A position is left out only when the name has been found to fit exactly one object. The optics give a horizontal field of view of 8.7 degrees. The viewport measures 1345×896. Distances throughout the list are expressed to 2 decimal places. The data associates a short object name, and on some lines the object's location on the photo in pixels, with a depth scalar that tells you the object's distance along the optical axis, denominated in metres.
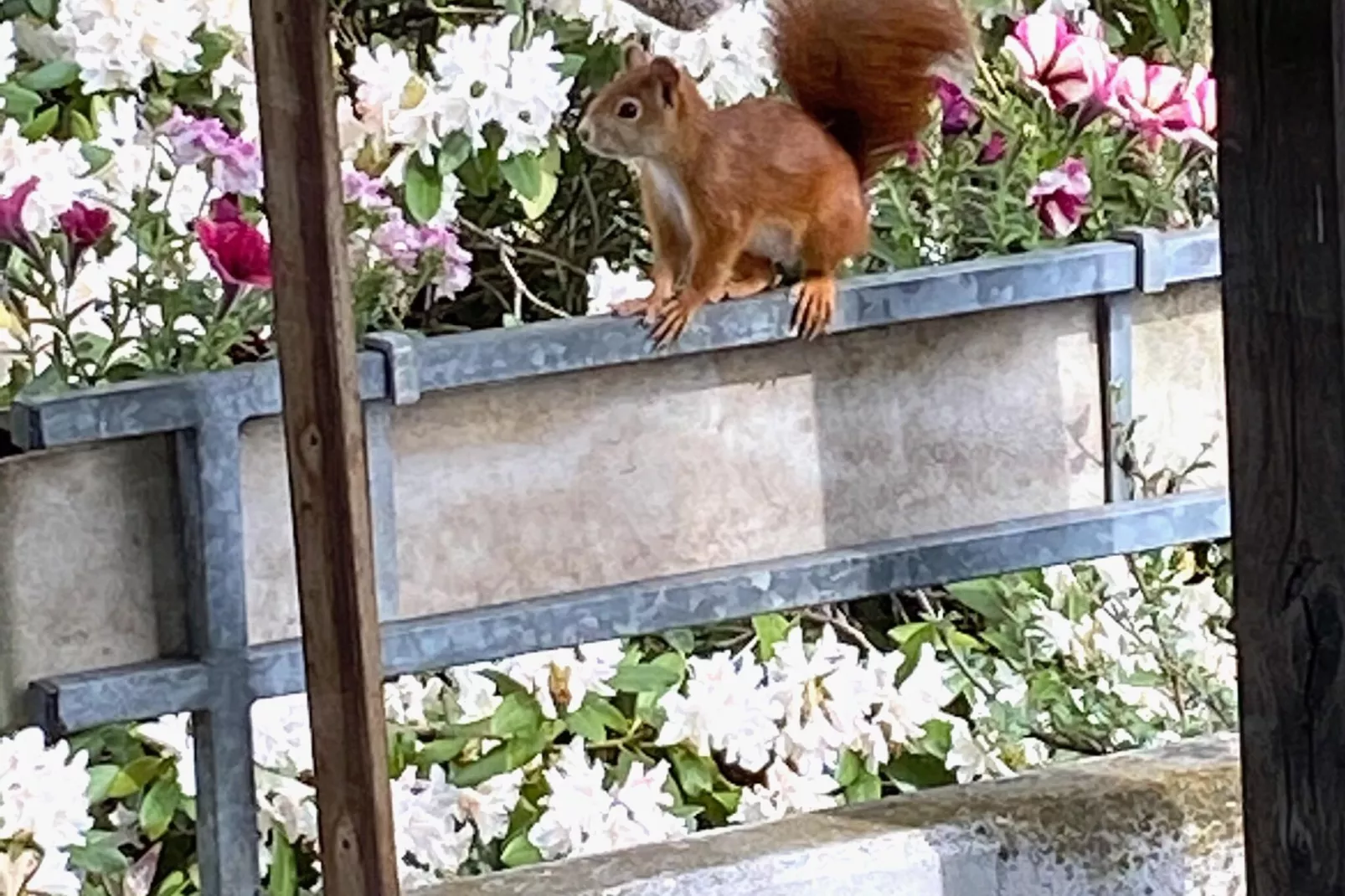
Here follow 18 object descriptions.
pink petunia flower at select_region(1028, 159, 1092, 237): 5.89
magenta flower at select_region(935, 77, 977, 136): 5.92
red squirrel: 5.64
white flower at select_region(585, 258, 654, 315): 5.92
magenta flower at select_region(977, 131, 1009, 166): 5.98
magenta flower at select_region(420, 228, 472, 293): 5.86
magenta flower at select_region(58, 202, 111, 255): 5.69
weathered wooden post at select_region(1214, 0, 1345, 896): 5.31
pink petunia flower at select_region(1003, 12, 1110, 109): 5.90
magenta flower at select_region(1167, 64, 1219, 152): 5.89
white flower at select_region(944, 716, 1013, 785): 5.98
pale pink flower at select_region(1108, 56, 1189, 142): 5.90
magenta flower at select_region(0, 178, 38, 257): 5.67
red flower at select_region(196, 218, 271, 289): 5.64
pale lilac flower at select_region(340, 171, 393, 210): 5.82
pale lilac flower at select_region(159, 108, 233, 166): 5.80
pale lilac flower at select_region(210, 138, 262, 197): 5.80
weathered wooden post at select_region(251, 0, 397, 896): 5.30
